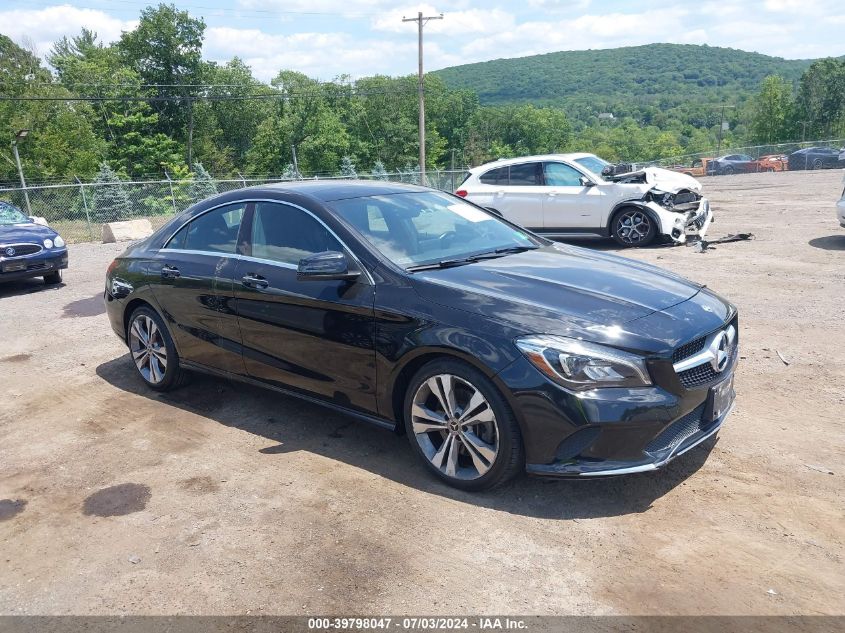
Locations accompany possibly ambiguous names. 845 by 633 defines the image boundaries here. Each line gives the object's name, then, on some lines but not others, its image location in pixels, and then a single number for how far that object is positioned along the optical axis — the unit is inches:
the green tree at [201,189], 1066.3
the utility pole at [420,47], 1572.3
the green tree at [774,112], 3919.8
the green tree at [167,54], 2674.7
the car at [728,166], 1907.0
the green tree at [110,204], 924.5
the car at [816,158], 1646.2
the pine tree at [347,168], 1993.1
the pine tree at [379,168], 2034.9
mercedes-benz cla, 139.9
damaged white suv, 489.4
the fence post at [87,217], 799.6
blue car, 437.7
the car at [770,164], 1795.0
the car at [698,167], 1880.7
